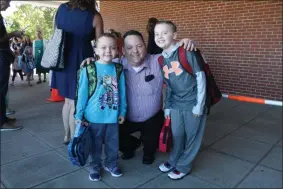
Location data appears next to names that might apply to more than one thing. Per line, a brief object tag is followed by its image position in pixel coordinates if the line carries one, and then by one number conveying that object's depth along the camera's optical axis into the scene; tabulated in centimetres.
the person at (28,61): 803
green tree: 2639
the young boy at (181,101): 232
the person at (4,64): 363
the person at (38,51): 607
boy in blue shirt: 238
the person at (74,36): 284
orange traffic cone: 580
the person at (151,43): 534
